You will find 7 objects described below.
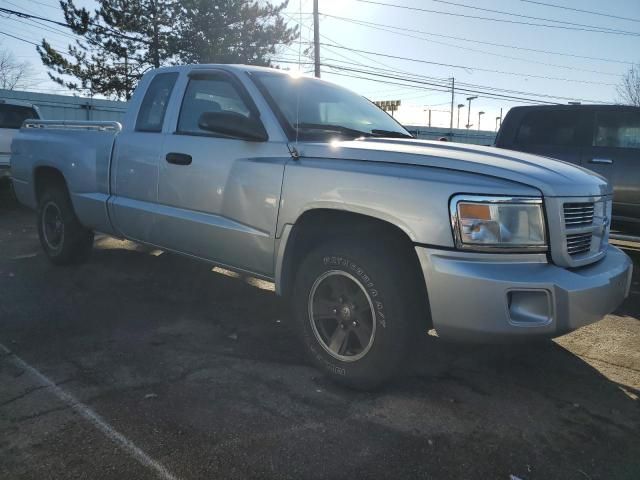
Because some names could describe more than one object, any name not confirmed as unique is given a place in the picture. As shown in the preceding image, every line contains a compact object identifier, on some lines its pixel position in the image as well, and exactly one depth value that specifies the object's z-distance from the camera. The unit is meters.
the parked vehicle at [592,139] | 6.61
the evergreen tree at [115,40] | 21.41
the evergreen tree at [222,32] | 21.31
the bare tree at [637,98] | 39.06
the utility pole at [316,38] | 25.25
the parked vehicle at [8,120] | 10.03
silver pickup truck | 2.60
